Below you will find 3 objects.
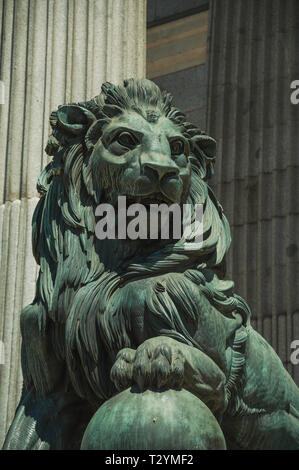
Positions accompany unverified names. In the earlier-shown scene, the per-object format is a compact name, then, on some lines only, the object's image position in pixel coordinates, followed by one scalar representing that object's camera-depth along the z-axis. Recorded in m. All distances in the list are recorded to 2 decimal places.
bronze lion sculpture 8.60
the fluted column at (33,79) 12.23
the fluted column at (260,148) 22.96
